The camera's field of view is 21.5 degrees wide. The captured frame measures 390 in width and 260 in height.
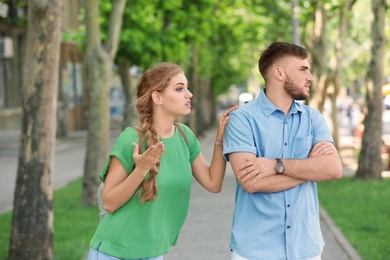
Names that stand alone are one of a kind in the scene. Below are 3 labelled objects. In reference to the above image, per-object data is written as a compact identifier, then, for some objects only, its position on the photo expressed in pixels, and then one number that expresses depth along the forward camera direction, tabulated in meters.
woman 4.46
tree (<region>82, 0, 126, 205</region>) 15.28
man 4.50
